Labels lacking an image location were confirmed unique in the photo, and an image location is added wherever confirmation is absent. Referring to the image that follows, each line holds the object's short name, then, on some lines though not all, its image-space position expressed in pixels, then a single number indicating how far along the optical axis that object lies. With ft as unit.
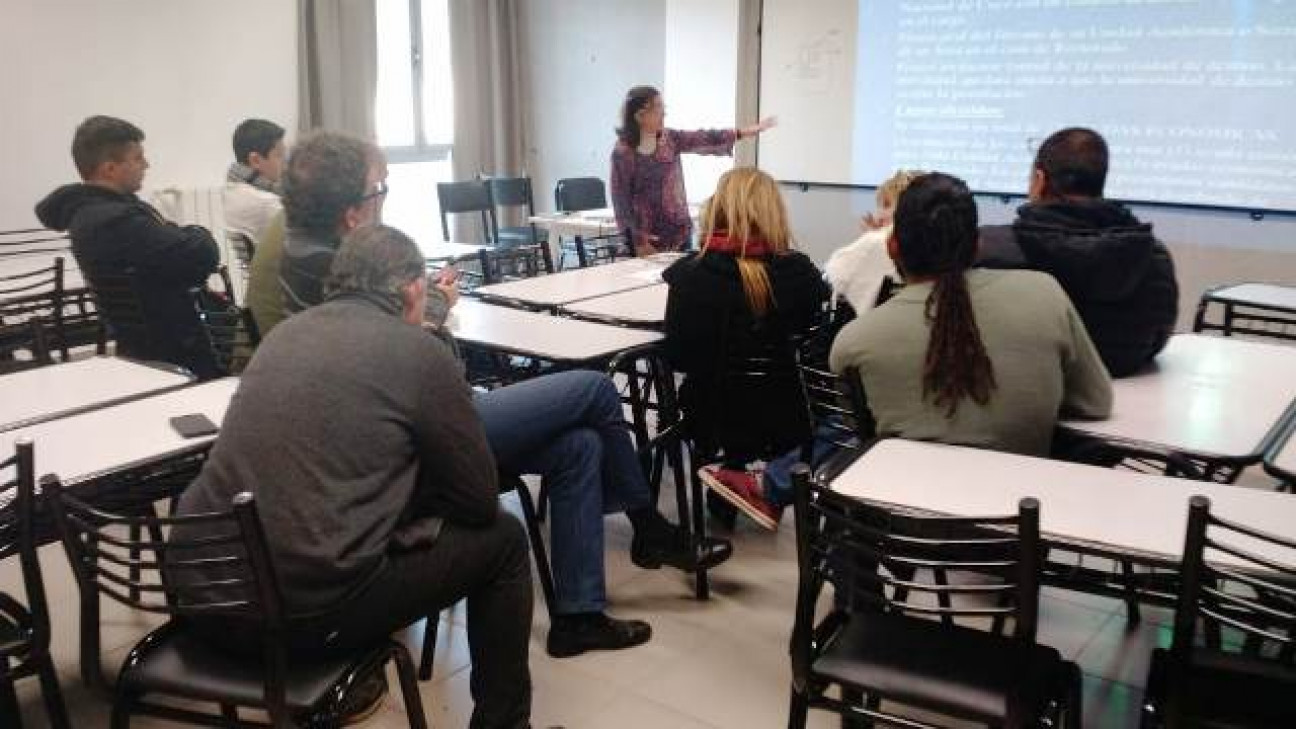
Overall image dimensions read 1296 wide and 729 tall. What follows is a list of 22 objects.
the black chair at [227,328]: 9.62
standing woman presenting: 15.64
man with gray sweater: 5.55
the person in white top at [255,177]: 12.91
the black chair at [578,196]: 20.03
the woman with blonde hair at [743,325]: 9.45
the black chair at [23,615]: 5.59
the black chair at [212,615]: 5.40
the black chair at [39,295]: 11.46
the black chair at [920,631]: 5.15
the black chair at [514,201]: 21.23
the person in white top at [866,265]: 10.98
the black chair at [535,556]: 8.27
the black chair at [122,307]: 10.71
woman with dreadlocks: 6.71
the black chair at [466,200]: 20.06
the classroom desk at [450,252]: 14.39
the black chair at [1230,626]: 4.72
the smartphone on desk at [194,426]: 6.91
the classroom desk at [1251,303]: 11.58
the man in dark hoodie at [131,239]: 10.57
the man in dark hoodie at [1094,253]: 7.86
